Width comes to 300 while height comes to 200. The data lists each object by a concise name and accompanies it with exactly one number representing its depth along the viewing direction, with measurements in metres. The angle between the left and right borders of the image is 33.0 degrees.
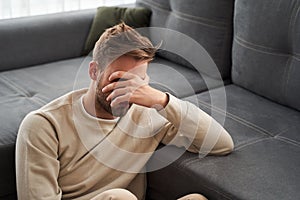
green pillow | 2.63
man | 1.52
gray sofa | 1.62
